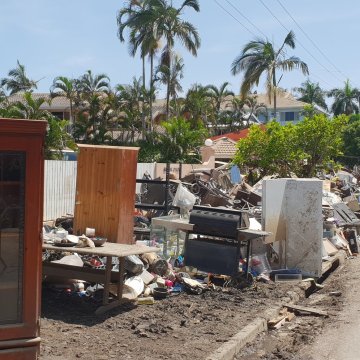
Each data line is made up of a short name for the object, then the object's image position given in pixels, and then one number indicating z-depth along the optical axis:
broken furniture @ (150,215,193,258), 11.30
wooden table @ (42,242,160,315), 7.81
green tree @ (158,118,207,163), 33.72
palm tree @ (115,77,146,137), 47.66
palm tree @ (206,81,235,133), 65.63
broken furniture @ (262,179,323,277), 12.60
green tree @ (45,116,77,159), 22.72
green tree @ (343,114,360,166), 58.89
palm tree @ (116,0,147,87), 42.47
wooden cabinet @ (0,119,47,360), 4.09
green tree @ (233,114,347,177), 24.14
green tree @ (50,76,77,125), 47.43
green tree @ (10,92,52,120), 25.72
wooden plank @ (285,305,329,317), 9.71
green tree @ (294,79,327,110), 83.62
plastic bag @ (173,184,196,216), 14.21
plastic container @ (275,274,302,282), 11.91
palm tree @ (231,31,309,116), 45.06
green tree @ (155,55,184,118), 44.47
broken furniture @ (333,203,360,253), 18.14
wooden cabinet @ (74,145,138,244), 8.77
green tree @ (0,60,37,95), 56.22
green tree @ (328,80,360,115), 80.94
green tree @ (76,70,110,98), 49.47
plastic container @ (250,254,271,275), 12.01
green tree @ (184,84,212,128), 51.94
